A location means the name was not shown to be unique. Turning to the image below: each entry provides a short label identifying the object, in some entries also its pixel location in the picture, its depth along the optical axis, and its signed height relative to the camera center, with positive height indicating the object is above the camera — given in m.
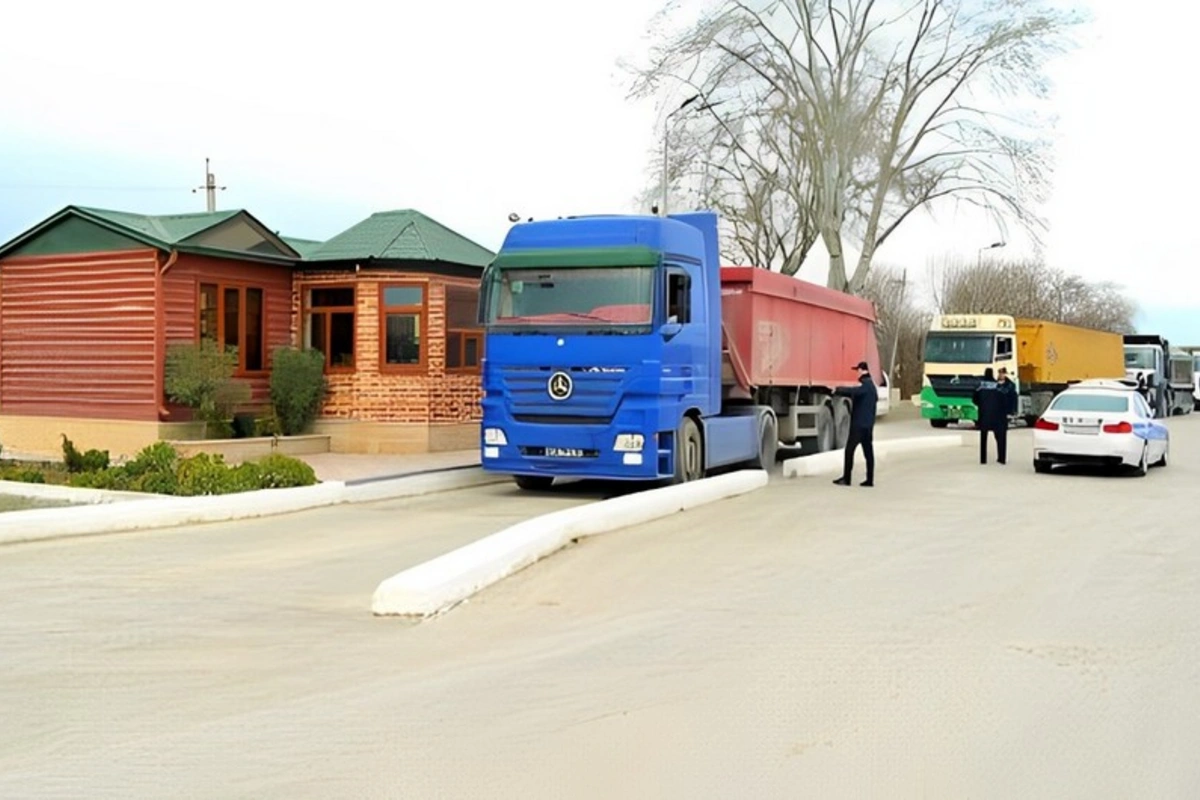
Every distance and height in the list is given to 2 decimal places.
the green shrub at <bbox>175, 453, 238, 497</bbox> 14.38 -1.15
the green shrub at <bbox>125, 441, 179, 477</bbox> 15.02 -0.99
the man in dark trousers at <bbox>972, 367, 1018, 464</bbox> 21.56 -0.47
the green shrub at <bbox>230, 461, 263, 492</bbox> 14.57 -1.16
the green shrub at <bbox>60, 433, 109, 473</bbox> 15.99 -1.03
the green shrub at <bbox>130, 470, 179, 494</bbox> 14.44 -1.22
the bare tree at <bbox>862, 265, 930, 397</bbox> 66.19 +3.55
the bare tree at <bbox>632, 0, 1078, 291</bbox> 39.91 +9.36
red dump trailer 18.61 +0.63
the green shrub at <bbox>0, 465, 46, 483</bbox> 15.50 -1.21
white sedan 19.41 -0.77
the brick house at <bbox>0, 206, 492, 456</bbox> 20.31 +1.13
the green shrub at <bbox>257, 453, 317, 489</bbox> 14.93 -1.13
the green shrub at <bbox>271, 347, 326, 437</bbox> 21.77 -0.07
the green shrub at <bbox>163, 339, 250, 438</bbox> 19.98 +0.01
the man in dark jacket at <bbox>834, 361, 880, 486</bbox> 17.06 -0.53
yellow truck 35.84 +0.72
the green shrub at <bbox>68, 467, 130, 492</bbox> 14.74 -1.21
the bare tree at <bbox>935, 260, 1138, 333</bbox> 66.94 +5.41
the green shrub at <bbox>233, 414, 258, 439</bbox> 21.05 -0.77
